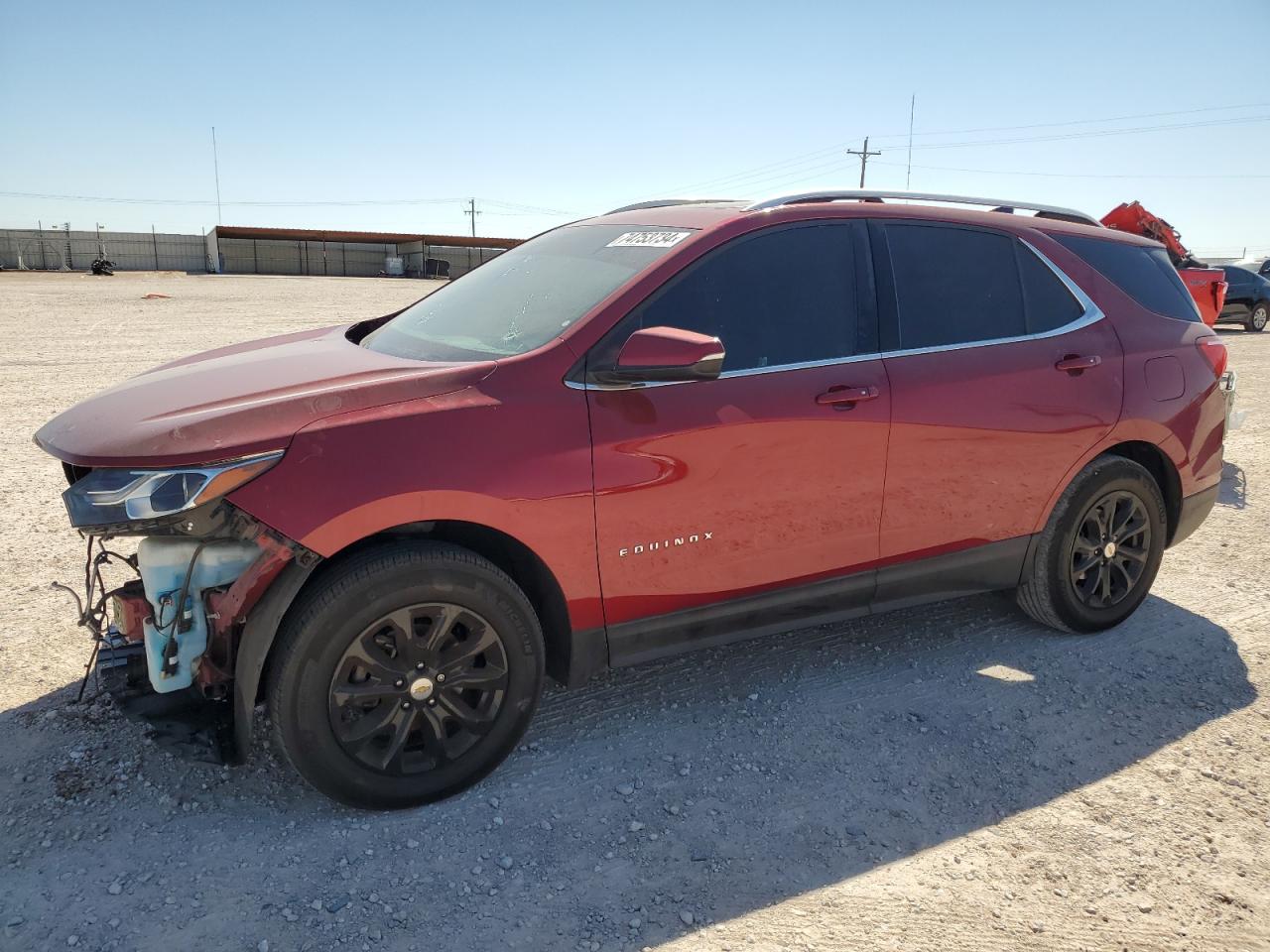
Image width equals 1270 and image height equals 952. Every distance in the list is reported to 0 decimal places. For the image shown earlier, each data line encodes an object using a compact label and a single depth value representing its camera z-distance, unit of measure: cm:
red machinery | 1395
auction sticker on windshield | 338
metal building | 5984
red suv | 272
